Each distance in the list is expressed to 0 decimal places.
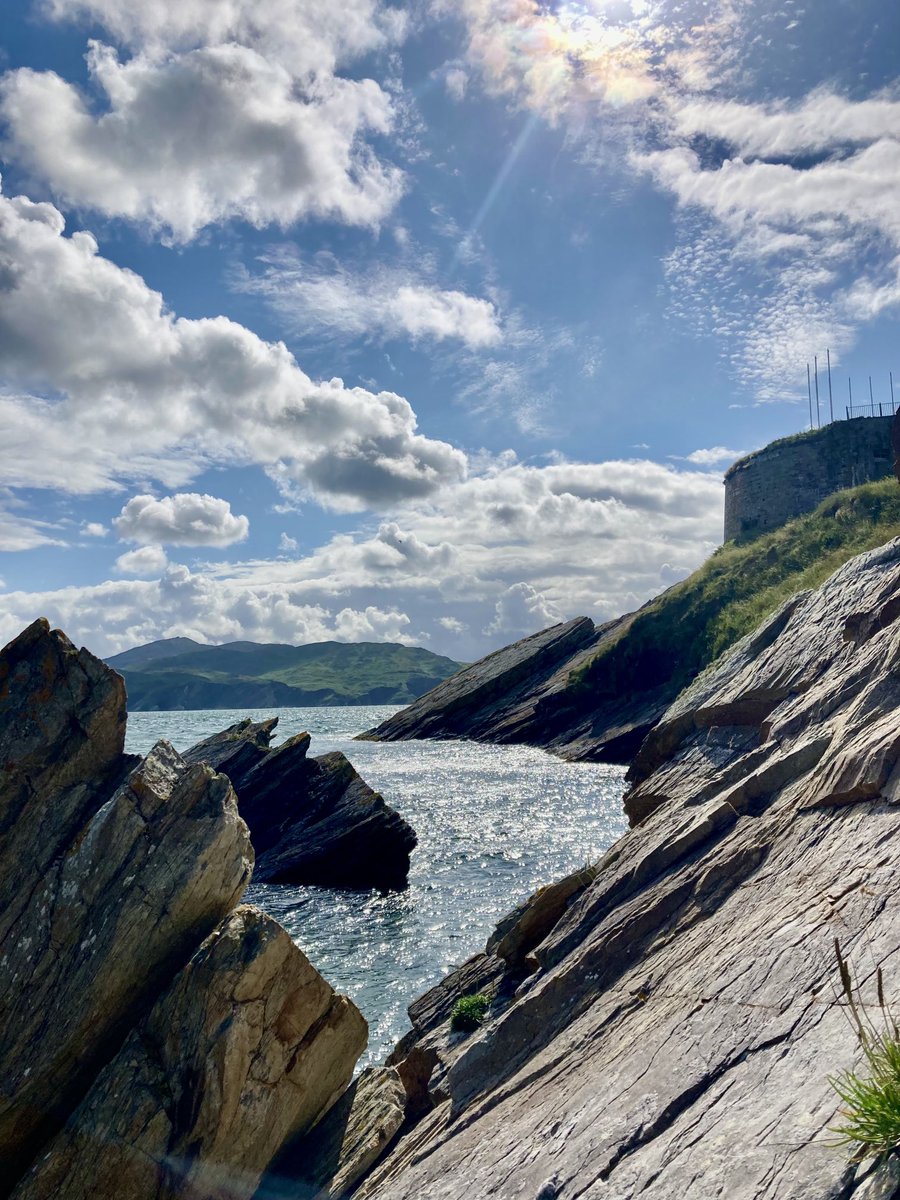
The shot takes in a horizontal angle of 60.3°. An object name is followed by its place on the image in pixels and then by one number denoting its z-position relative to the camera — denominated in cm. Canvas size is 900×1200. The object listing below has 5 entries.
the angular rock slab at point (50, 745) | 1761
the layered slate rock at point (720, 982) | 804
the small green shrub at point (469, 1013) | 1700
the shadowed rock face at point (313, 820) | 4184
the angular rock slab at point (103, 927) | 1455
